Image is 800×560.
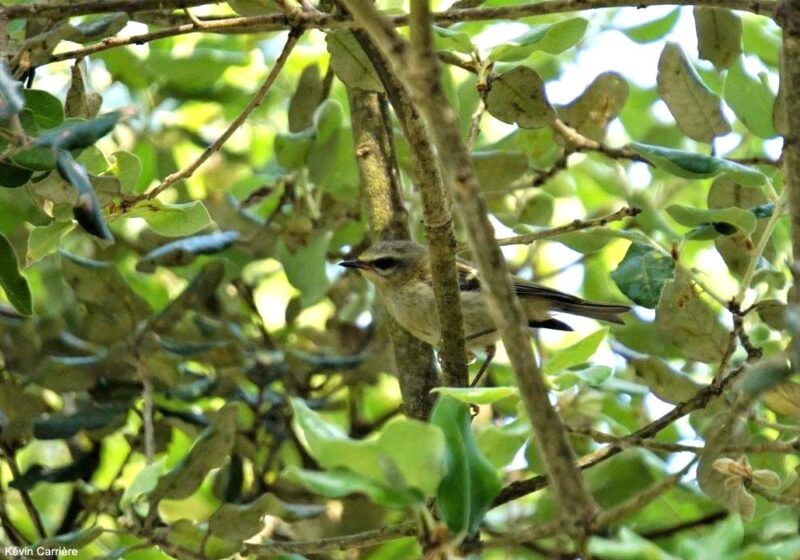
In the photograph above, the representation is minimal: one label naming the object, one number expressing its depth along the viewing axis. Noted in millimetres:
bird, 6699
